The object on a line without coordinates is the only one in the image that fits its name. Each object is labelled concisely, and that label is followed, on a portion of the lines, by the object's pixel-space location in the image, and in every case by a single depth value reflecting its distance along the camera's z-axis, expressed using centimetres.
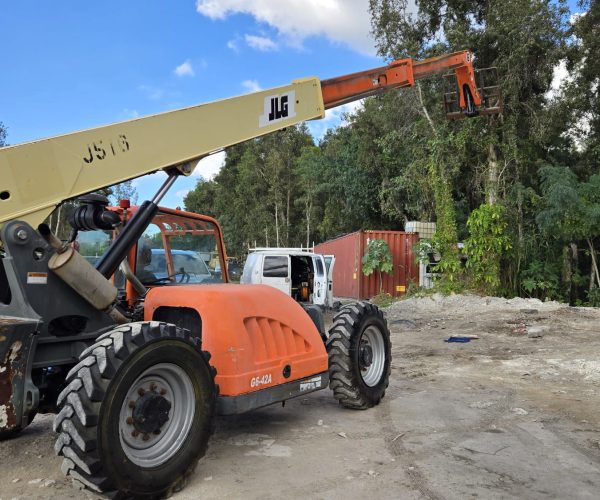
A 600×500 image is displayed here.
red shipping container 2184
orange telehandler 324
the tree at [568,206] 1697
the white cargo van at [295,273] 1572
